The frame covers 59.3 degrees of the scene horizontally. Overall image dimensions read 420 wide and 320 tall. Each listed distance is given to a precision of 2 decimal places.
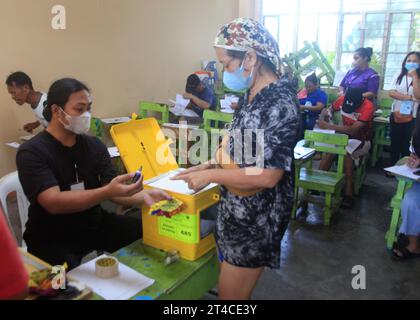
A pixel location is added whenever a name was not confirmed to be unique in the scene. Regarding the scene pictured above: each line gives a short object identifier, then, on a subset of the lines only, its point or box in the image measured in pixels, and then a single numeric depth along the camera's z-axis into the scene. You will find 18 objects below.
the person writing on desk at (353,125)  4.04
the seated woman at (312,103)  4.82
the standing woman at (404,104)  4.32
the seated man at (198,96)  4.98
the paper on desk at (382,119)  5.43
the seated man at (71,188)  1.54
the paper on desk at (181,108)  4.88
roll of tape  1.30
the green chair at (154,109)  4.55
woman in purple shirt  4.85
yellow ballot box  1.45
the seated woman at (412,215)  2.81
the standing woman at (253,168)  1.26
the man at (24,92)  3.43
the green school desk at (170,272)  1.29
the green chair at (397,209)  2.94
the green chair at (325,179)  3.43
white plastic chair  1.79
